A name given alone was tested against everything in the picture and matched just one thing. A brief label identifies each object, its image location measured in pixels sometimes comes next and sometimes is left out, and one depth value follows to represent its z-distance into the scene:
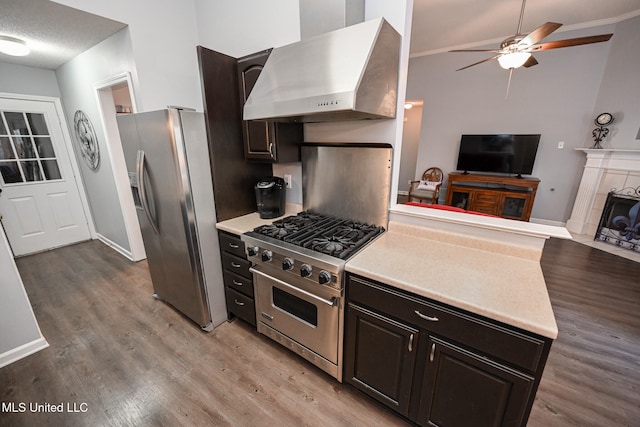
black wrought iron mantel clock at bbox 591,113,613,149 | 3.76
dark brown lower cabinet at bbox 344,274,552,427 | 0.94
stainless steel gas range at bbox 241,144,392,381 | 1.42
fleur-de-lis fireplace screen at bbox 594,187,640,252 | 3.51
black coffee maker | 2.03
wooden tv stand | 4.42
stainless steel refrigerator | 1.73
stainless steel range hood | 1.17
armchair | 4.96
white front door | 3.26
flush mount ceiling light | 2.31
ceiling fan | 2.23
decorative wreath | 3.21
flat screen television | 4.42
